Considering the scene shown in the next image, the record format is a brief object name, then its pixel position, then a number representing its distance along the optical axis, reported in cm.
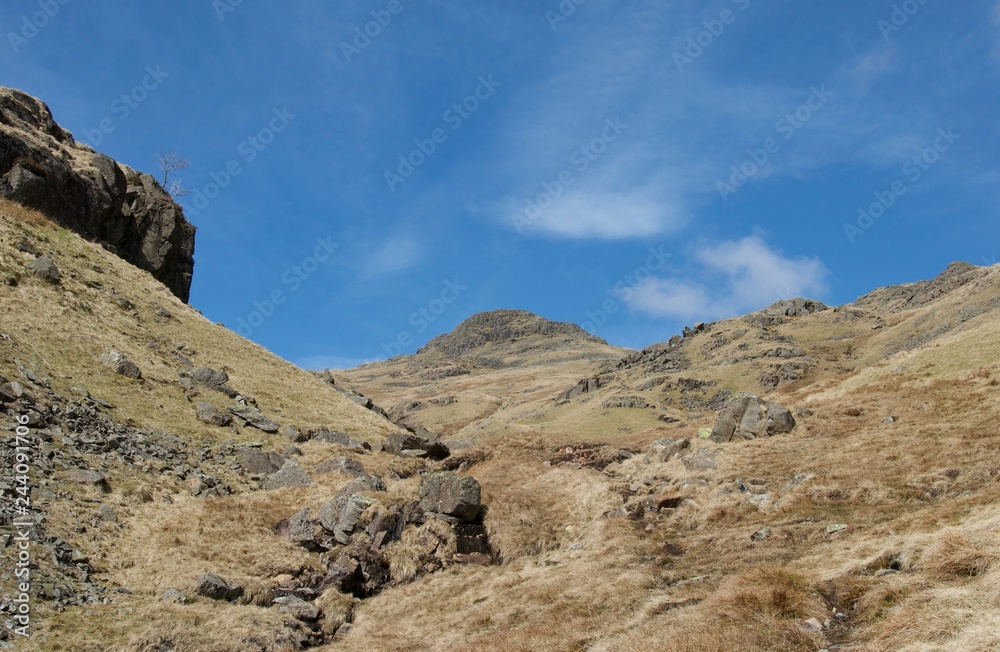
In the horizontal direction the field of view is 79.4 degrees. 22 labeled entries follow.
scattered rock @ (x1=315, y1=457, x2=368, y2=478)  2966
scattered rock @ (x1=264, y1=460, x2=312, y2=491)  2773
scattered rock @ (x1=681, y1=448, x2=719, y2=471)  2773
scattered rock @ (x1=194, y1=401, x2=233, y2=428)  3189
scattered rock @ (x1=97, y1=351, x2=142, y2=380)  3142
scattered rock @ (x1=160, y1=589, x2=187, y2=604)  1744
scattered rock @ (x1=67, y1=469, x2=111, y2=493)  2098
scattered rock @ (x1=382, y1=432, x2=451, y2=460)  3728
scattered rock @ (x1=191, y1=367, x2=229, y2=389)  3650
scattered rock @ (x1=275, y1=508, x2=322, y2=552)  2280
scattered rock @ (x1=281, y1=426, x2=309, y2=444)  3372
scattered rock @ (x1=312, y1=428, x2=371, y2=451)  3525
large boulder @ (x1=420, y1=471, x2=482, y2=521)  2406
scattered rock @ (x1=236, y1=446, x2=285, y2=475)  2870
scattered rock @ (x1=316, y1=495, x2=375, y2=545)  2325
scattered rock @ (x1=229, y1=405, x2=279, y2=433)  3378
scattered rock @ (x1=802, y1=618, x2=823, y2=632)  1145
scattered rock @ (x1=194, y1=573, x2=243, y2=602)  1820
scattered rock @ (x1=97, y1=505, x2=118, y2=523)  1985
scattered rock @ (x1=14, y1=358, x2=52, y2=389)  2544
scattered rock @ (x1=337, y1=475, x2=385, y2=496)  2634
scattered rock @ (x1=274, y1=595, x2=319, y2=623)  1850
